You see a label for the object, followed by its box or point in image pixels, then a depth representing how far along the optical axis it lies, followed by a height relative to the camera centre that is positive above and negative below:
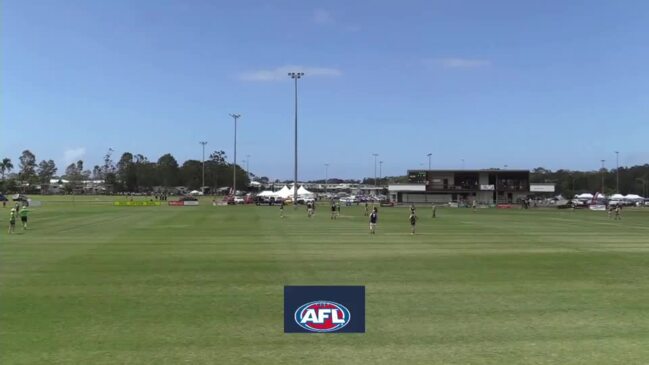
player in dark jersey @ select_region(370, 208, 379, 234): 35.44 -2.06
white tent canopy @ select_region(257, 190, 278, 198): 108.41 -1.53
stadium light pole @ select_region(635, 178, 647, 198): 188.07 +1.03
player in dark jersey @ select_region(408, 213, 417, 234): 34.76 -2.07
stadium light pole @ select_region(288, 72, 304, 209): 79.94 +16.12
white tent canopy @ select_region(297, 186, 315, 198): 118.29 -1.44
